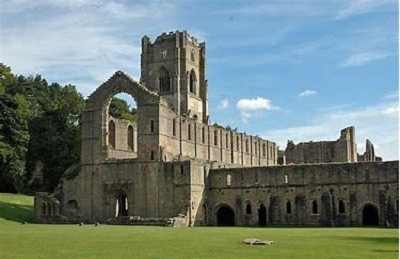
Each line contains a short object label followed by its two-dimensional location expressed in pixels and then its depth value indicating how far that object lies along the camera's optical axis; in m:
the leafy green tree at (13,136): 65.75
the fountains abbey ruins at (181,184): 56.16
